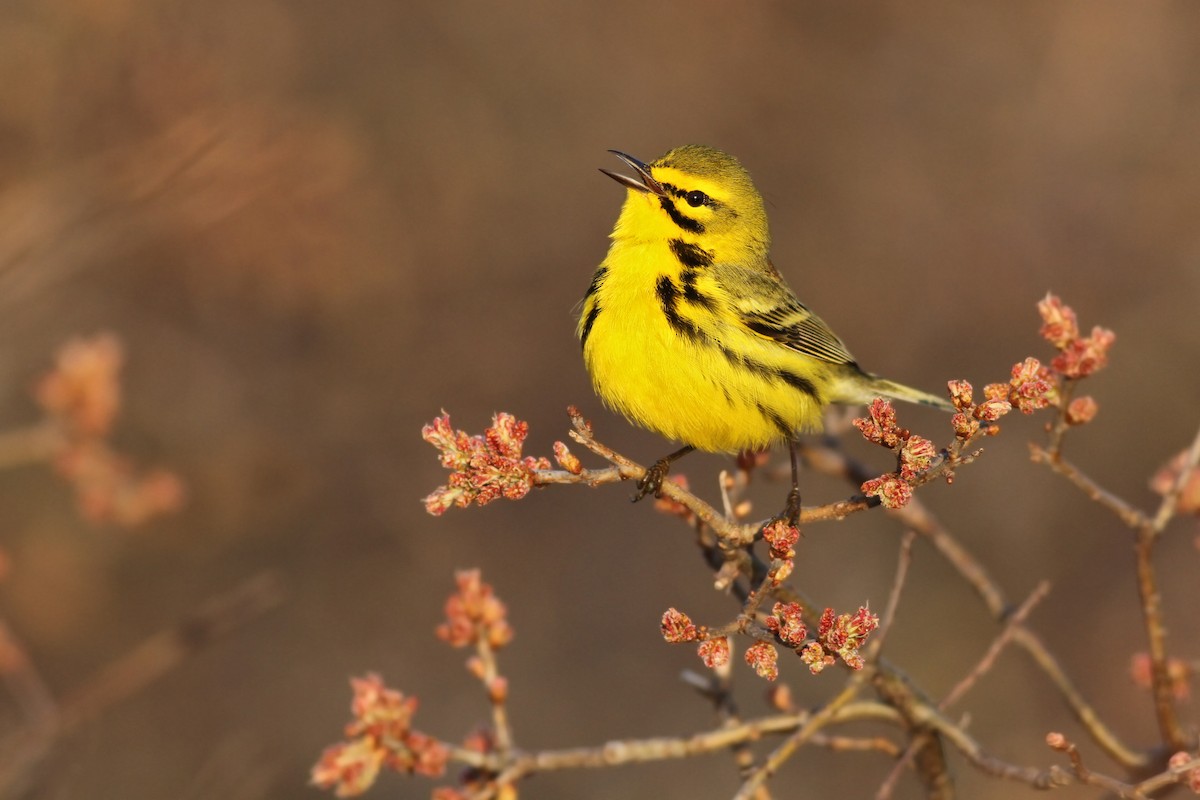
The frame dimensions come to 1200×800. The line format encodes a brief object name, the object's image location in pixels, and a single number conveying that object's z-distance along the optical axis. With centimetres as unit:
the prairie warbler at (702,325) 921
